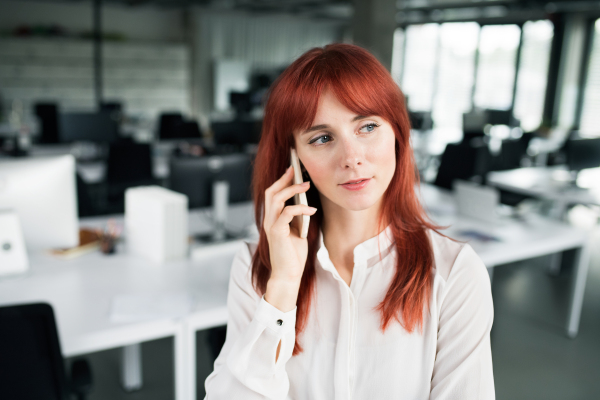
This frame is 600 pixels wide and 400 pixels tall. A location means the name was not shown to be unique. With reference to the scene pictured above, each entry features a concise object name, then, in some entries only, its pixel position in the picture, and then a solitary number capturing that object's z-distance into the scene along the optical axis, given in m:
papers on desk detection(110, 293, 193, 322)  1.82
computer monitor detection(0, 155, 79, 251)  2.21
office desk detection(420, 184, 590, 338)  2.74
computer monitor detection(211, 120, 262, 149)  5.65
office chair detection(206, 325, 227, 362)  1.92
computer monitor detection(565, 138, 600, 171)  4.71
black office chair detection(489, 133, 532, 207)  5.79
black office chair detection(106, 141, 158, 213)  4.49
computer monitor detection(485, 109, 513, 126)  8.35
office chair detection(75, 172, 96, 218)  3.25
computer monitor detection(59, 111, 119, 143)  5.29
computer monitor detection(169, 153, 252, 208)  2.82
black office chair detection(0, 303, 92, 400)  1.34
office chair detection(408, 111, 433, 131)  9.11
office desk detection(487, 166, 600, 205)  4.36
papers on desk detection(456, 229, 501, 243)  2.82
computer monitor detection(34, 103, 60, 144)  6.63
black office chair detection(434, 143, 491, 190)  4.69
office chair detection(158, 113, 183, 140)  6.54
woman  1.20
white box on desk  2.34
